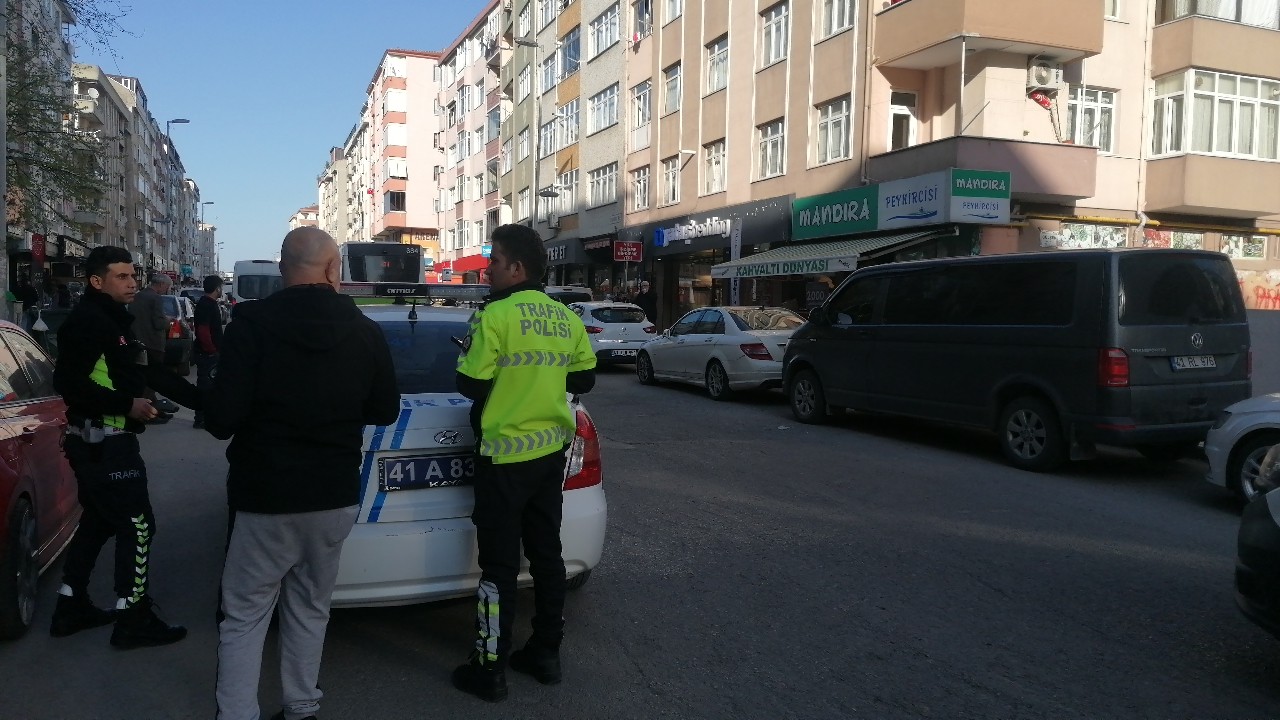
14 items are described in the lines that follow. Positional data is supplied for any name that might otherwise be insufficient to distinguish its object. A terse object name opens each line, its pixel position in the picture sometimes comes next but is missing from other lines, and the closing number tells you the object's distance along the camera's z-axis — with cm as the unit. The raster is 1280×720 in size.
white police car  389
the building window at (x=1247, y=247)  2059
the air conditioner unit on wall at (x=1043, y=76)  1812
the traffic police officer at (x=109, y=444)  405
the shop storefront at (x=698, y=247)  2327
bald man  302
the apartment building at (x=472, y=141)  5034
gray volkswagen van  816
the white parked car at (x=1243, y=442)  701
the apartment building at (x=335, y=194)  11475
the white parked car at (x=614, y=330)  1900
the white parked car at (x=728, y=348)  1387
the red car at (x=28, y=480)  420
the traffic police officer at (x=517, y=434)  357
